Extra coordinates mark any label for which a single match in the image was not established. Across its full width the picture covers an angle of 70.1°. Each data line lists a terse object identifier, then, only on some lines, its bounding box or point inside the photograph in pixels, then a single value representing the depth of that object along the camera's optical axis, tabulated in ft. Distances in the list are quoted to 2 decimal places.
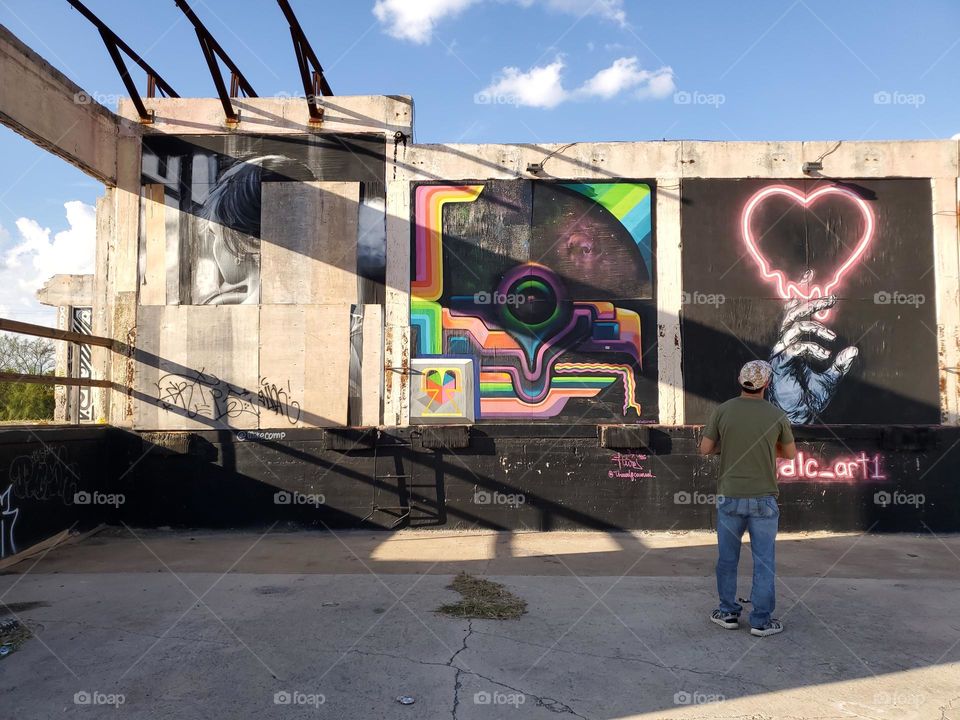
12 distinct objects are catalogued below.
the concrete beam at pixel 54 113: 25.82
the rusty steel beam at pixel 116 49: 29.81
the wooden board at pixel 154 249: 32.14
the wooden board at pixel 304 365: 31.19
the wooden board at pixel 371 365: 31.27
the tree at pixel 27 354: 74.49
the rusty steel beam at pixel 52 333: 24.08
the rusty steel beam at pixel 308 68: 31.74
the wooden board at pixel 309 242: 31.68
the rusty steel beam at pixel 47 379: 24.41
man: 16.12
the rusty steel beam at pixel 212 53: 29.76
